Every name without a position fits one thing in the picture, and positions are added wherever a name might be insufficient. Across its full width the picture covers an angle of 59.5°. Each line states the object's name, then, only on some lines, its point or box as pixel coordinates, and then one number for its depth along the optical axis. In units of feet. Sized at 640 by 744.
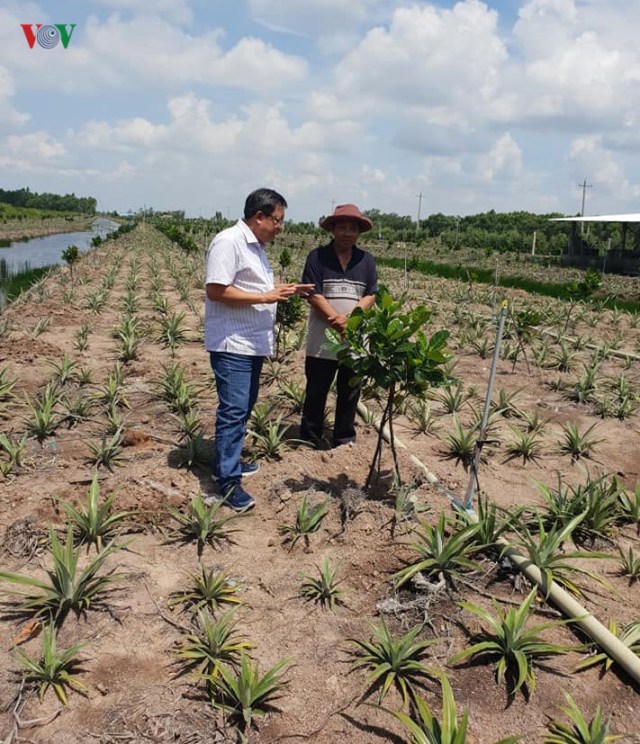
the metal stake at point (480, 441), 10.71
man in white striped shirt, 10.73
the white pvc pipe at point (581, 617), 7.78
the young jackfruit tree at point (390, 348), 10.57
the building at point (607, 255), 79.41
